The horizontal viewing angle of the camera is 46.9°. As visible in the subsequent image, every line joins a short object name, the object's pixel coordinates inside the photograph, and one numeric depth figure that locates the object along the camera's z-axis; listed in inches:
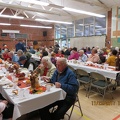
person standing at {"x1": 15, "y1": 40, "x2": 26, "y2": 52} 327.9
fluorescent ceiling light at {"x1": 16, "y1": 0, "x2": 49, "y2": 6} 187.4
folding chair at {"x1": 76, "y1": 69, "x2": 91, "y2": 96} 150.8
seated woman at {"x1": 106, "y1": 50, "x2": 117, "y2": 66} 167.6
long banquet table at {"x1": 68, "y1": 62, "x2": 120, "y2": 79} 139.9
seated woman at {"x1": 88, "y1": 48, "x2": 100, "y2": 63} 198.8
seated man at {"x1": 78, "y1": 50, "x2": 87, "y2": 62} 215.6
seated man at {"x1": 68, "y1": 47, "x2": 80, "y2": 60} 237.0
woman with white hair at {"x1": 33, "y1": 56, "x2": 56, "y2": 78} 112.0
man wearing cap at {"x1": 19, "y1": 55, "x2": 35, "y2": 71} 140.5
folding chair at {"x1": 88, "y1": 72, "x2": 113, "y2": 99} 131.4
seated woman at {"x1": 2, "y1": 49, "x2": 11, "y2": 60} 253.8
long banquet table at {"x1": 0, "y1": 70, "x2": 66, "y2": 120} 68.9
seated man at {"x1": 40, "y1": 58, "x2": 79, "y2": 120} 86.0
